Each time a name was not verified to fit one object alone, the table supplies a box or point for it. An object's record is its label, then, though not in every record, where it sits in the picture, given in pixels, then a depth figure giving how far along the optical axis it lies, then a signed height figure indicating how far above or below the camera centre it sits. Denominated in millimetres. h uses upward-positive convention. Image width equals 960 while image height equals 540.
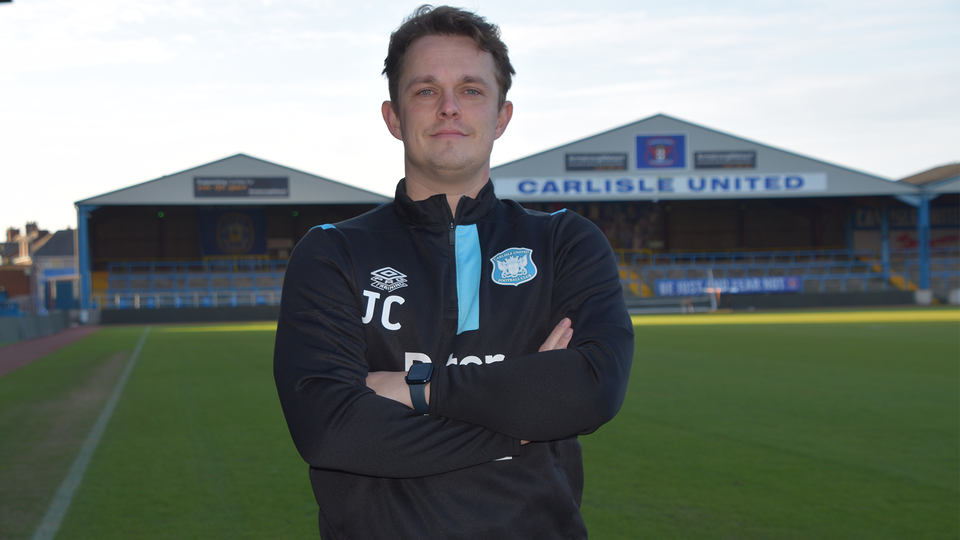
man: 2049 -200
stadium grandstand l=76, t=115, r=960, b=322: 38562 +2263
